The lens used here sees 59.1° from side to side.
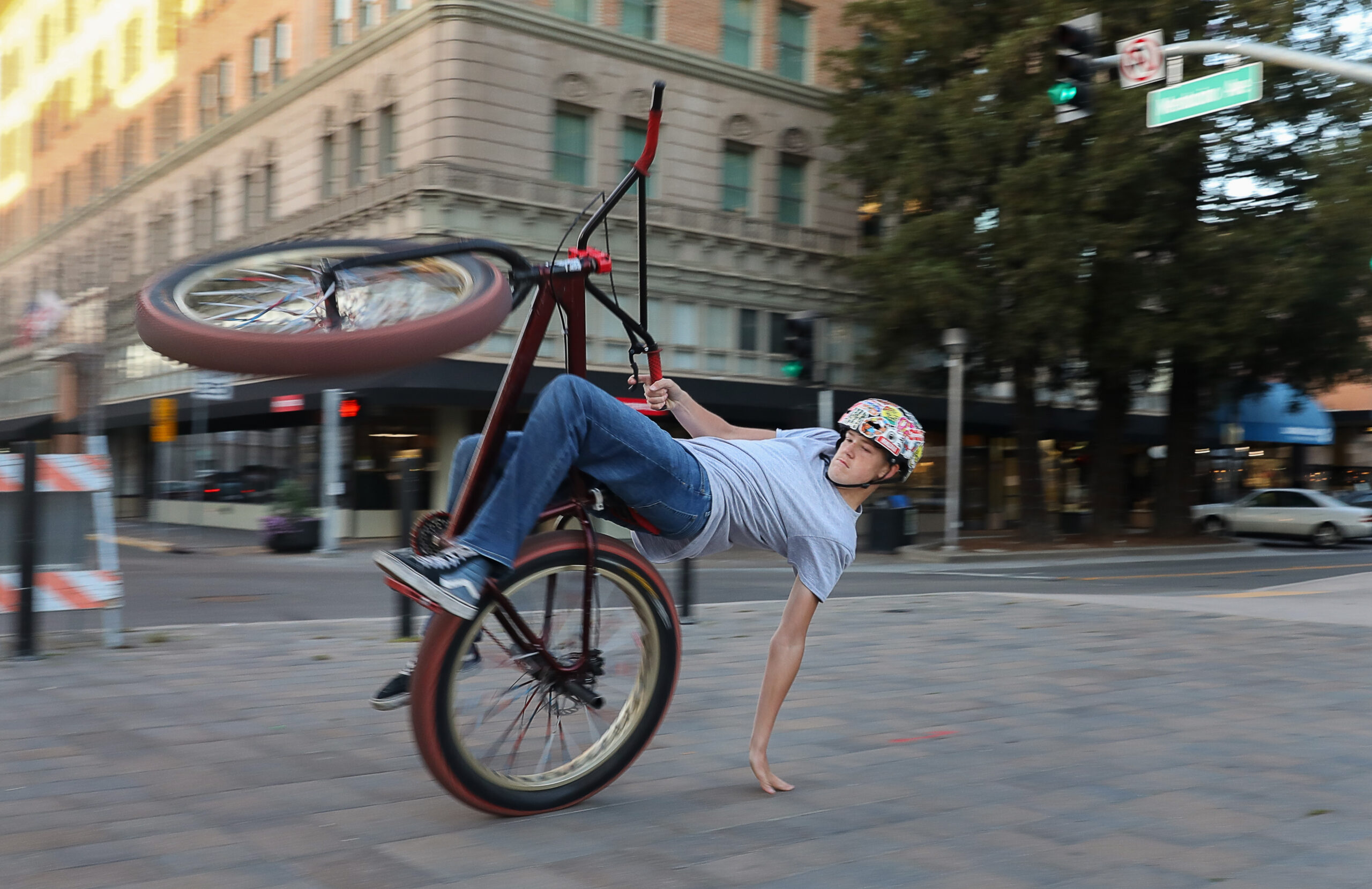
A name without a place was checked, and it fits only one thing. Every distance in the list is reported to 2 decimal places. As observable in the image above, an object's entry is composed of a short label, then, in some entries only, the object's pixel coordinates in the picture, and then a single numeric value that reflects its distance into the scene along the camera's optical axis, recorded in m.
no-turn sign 12.81
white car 30.38
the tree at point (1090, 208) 23.17
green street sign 12.07
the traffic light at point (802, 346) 17.22
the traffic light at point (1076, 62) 13.06
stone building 25.20
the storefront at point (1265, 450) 40.38
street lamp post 22.62
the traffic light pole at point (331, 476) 21.23
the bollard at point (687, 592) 9.54
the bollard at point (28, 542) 6.97
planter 21.19
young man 3.57
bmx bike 3.62
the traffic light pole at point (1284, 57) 12.07
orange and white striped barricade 7.33
